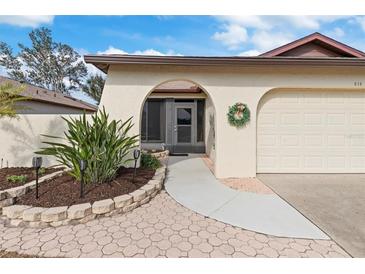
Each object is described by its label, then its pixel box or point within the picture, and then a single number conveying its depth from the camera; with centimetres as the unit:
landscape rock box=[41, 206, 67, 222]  314
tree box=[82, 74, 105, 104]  2155
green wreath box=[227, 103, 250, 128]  561
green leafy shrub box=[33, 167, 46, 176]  496
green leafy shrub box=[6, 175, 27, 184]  428
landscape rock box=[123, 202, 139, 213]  361
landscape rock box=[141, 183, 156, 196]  412
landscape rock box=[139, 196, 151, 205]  391
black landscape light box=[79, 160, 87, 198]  353
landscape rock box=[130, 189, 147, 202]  381
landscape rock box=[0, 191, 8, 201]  362
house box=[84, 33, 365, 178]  533
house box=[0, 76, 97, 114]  1107
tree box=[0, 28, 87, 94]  2858
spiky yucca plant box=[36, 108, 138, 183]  405
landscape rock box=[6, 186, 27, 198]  371
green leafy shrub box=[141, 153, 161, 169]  591
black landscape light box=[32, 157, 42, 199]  364
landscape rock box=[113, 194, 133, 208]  356
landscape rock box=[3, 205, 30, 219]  322
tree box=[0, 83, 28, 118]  455
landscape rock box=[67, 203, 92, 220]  321
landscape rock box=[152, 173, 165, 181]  486
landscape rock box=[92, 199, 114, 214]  336
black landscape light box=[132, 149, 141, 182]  472
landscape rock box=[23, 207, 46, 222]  315
